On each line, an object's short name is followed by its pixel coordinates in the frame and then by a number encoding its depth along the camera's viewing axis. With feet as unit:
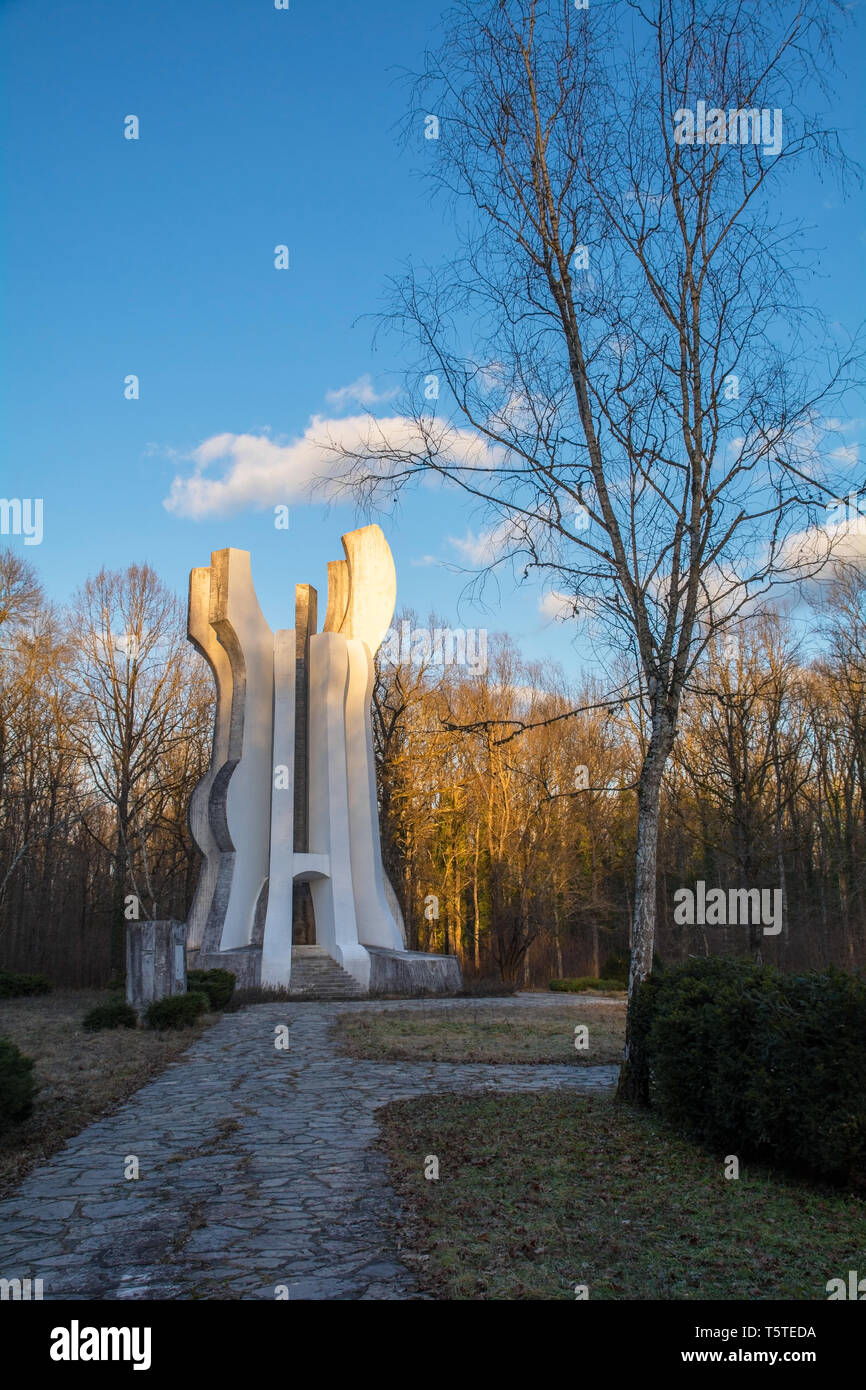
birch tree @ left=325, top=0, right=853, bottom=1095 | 24.73
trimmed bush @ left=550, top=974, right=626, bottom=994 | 84.33
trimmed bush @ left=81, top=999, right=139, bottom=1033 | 44.14
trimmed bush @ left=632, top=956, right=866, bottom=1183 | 17.04
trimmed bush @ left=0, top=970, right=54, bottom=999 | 67.15
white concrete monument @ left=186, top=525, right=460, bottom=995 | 69.97
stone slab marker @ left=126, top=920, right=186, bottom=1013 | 46.34
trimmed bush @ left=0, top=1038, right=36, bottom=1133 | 21.67
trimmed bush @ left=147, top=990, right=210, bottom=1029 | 44.09
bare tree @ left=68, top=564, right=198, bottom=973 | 89.61
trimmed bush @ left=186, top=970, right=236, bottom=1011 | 53.72
